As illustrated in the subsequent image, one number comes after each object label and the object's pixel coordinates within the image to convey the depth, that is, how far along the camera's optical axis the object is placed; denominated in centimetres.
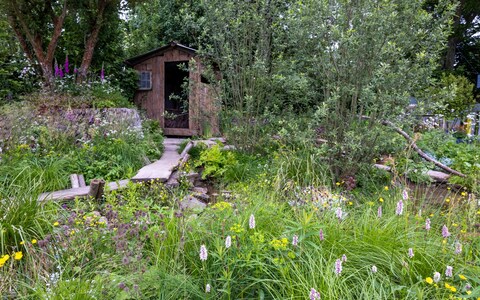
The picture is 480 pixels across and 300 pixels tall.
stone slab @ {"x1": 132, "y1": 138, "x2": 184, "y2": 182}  389
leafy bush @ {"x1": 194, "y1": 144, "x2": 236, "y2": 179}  470
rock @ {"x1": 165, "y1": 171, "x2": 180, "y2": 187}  403
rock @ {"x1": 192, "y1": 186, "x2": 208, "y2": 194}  420
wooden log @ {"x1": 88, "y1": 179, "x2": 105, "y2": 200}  323
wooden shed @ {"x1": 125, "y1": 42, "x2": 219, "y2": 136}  898
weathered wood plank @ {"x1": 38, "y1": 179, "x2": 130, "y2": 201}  311
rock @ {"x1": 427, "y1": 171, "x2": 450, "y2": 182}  467
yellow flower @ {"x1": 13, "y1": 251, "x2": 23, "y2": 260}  170
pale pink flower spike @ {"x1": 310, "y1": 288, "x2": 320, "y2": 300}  142
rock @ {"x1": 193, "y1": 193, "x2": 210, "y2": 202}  400
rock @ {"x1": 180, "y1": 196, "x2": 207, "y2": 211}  269
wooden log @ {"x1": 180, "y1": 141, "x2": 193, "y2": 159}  575
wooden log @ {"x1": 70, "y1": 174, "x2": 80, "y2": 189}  389
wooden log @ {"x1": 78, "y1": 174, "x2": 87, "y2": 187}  399
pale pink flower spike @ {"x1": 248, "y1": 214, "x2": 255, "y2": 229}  173
